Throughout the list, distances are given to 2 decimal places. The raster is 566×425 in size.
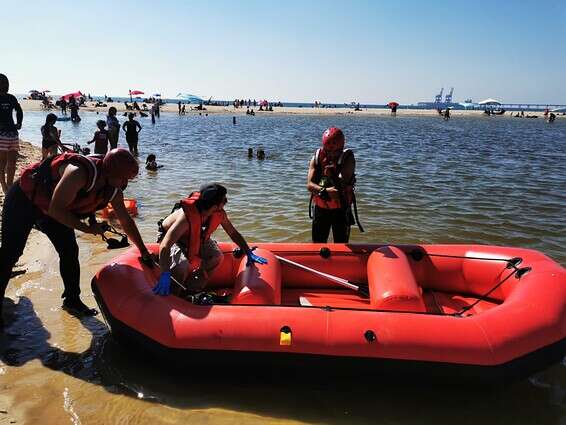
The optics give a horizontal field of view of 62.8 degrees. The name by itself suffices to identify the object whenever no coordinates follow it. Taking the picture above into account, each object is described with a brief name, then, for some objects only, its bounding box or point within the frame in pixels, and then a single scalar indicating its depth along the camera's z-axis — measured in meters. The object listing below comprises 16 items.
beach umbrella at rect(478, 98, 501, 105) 70.31
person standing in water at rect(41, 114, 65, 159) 8.41
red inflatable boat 3.14
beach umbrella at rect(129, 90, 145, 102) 44.58
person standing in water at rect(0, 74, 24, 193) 5.92
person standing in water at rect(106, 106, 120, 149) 11.33
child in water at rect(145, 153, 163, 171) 12.47
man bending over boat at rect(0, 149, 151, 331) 3.20
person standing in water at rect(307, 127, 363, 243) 4.47
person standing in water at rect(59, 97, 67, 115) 34.25
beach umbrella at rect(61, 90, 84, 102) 27.20
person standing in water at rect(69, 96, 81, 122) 27.18
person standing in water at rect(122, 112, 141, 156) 13.59
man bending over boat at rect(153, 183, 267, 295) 3.49
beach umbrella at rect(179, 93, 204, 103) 56.44
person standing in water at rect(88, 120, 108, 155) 10.23
